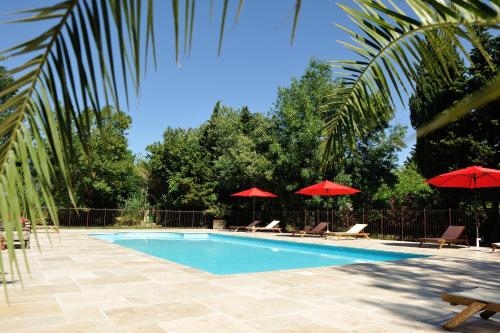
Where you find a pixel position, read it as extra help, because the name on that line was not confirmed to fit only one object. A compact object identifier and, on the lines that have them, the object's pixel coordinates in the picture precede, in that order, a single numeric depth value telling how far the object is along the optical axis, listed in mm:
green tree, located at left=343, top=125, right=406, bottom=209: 18891
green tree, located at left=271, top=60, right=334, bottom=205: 18562
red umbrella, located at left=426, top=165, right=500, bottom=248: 10906
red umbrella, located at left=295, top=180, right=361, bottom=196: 15172
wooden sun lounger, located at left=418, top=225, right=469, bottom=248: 11609
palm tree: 947
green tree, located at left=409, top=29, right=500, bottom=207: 13877
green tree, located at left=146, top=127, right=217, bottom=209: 23188
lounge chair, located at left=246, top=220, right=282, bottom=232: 18931
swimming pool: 10594
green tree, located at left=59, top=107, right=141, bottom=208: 22016
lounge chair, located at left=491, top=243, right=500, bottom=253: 10248
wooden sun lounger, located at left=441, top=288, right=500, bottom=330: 3479
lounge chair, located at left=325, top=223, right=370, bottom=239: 14741
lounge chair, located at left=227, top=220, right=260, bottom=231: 19595
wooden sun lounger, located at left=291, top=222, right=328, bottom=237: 16000
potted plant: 22914
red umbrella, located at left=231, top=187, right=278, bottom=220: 19066
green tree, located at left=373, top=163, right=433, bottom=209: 17797
